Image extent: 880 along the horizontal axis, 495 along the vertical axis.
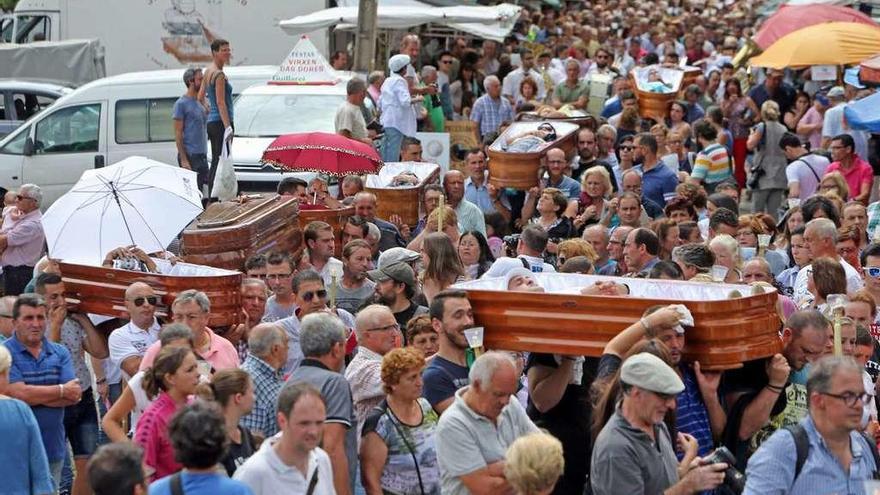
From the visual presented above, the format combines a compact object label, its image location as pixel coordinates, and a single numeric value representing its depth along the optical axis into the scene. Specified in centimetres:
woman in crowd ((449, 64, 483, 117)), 2794
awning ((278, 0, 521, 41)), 2616
